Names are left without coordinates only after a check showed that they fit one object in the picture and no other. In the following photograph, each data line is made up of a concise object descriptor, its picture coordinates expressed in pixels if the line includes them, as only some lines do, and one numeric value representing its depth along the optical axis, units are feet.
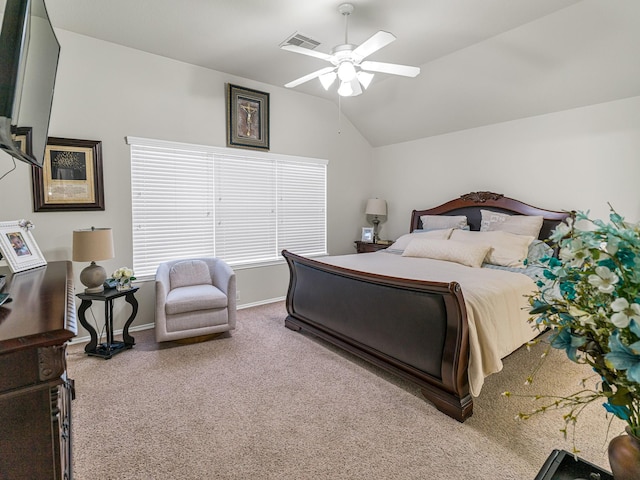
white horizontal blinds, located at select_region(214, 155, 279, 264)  13.56
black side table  9.52
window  11.87
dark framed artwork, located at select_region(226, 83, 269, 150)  13.38
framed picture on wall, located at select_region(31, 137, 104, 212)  9.89
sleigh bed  6.77
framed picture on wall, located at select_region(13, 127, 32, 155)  4.26
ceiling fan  7.89
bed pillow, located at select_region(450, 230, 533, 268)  10.79
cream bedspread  6.89
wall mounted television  3.47
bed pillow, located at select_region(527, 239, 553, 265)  10.86
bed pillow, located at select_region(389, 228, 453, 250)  13.22
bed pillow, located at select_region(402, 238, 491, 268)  10.93
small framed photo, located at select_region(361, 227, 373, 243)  17.49
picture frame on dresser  6.30
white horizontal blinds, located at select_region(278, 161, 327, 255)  15.43
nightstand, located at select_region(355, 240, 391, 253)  16.39
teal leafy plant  1.98
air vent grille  9.30
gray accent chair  9.94
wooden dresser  2.89
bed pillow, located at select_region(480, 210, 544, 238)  11.78
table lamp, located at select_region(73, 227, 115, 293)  9.29
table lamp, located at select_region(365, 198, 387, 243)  17.43
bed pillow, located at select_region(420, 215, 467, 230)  13.97
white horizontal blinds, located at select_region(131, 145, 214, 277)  11.71
